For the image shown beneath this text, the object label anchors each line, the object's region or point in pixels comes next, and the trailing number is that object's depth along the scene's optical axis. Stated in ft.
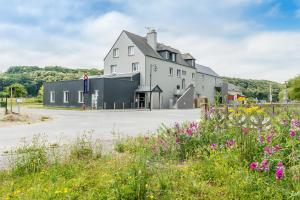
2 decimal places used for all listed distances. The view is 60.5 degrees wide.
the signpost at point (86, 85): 108.10
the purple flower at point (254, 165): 11.32
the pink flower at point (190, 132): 17.39
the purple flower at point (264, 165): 11.16
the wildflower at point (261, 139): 14.43
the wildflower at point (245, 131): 14.78
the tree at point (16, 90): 76.79
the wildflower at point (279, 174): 10.03
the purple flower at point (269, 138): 14.21
